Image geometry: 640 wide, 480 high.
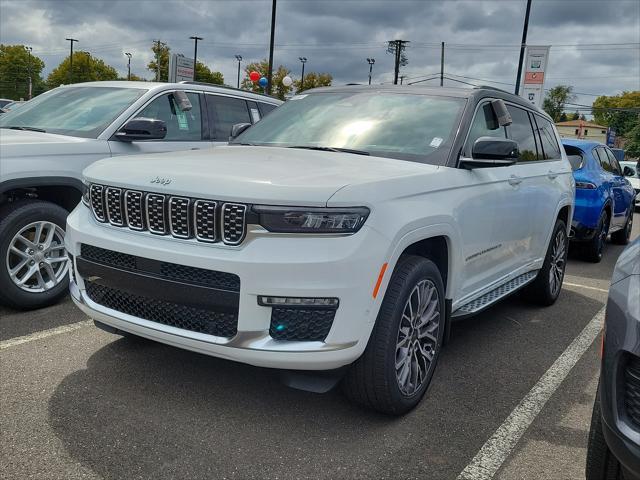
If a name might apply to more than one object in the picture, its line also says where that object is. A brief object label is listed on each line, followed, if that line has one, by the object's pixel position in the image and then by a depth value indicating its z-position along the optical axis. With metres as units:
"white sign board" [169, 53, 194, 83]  20.41
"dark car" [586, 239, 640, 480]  1.97
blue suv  8.25
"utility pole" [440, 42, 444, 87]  49.48
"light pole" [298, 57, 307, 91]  74.26
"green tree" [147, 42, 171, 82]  71.62
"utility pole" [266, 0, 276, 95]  23.77
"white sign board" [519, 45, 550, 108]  19.08
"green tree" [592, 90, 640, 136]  108.06
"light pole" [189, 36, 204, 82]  66.25
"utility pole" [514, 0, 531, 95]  22.97
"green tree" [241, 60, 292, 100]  60.69
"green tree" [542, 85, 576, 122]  111.19
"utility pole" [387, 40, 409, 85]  47.44
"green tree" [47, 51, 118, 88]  106.56
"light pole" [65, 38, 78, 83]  91.44
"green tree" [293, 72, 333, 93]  73.44
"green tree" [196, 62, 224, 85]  87.81
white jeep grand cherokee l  2.65
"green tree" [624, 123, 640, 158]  80.58
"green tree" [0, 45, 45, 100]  111.69
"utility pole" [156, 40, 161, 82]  70.34
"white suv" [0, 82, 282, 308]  4.52
